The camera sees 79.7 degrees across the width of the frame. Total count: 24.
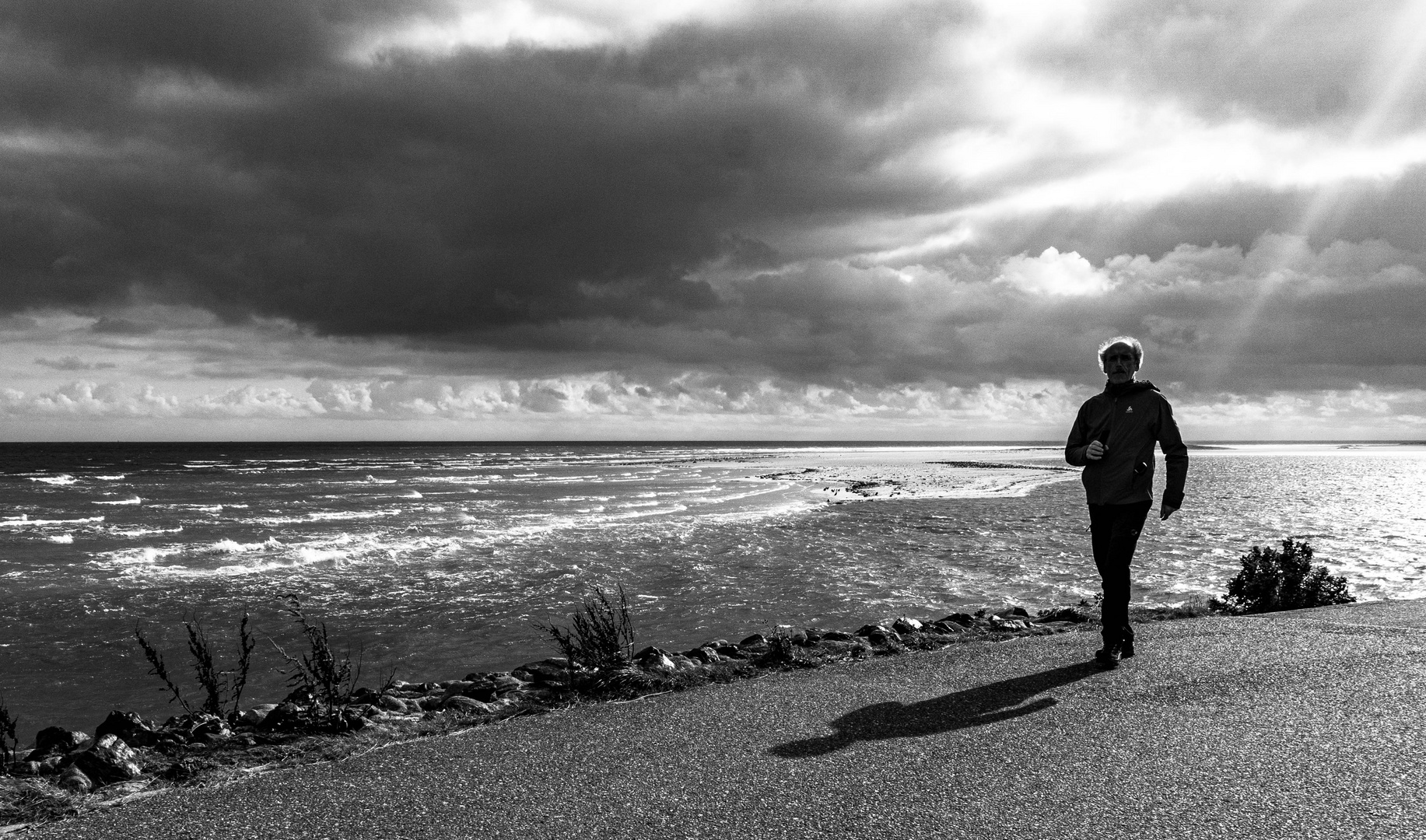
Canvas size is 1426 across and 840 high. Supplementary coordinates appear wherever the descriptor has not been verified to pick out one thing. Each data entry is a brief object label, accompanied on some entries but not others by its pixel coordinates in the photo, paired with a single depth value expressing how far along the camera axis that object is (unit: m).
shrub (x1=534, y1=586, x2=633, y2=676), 7.23
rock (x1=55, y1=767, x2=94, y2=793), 4.54
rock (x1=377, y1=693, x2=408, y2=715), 6.46
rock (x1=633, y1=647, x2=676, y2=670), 7.03
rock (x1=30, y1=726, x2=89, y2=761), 6.71
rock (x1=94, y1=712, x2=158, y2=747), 6.32
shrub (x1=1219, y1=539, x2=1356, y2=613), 10.53
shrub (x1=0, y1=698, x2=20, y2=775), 5.54
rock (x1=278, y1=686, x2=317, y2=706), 6.04
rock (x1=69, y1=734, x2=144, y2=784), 4.73
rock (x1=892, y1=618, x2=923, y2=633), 8.83
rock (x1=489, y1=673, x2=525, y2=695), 7.01
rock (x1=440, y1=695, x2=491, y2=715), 6.00
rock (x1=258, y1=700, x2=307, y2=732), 5.49
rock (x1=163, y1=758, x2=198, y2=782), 4.63
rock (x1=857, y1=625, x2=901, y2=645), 7.73
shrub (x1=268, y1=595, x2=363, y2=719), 5.81
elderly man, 6.25
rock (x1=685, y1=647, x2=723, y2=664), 8.24
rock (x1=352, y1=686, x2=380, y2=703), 6.84
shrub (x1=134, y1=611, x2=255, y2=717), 6.48
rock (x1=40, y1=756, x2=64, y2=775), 5.39
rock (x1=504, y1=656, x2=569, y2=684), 7.03
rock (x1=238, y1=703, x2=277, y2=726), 6.15
